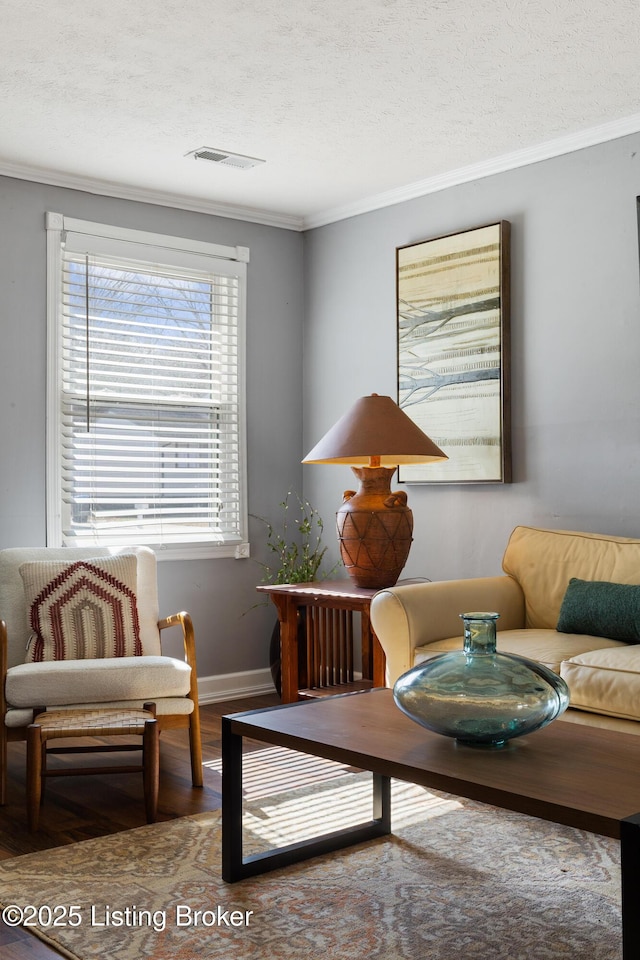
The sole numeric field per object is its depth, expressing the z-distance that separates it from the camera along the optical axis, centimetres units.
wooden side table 409
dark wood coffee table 180
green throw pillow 340
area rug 222
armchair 332
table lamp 403
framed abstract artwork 437
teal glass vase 216
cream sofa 300
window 458
